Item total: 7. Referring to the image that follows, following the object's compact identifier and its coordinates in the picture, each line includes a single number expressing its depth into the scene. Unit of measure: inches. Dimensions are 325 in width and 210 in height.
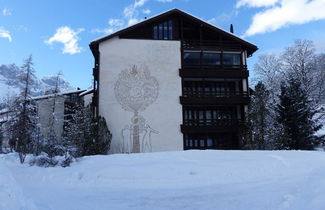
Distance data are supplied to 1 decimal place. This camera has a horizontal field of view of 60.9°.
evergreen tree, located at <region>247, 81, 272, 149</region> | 872.3
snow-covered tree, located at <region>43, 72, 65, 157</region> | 673.6
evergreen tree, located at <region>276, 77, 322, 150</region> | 879.1
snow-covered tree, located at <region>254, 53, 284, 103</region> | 1423.5
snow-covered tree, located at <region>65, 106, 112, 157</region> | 813.9
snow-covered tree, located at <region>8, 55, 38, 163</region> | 976.6
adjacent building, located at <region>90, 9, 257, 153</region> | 986.1
